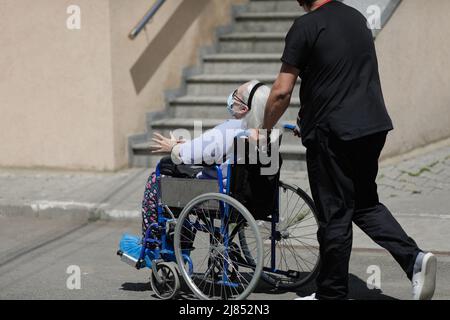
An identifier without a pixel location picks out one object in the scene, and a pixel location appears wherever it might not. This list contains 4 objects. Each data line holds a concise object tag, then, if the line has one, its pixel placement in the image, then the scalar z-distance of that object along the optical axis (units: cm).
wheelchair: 961
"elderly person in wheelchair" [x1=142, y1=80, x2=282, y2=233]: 966
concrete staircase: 1747
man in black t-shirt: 909
